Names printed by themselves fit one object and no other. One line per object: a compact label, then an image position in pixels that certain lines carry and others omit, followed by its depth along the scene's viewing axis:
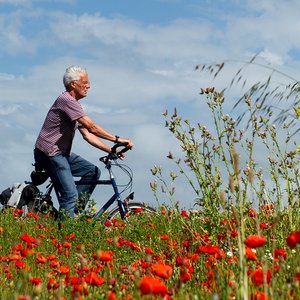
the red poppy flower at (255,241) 4.99
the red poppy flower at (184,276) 5.85
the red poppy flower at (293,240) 4.71
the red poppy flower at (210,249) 6.70
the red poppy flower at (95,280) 5.95
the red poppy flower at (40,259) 7.86
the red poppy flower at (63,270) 6.82
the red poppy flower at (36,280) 6.01
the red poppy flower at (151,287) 4.24
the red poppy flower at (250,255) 5.93
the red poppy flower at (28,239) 9.12
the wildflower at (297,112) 10.32
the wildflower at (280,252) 6.66
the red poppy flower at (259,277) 5.53
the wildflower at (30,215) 16.94
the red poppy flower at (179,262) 6.59
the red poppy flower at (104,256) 6.07
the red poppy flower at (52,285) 6.37
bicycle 17.37
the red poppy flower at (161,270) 5.21
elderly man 16.35
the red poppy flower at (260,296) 5.00
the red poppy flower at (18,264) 7.88
